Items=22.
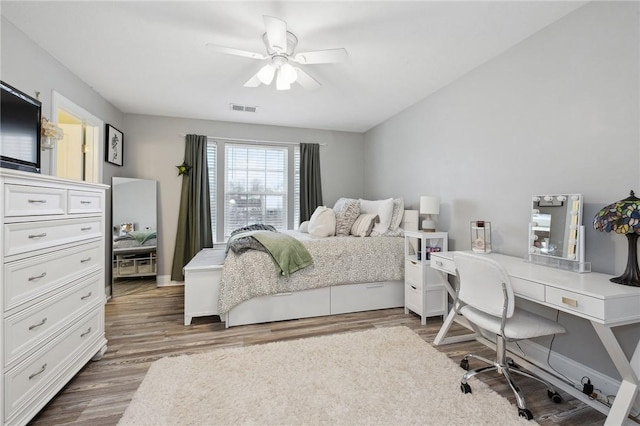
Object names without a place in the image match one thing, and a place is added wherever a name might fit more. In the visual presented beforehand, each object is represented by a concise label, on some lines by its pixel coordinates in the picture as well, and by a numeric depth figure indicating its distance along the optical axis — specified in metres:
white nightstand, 2.85
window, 4.50
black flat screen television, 1.66
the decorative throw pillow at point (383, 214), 3.50
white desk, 1.33
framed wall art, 3.58
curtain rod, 4.42
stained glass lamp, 1.42
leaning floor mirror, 3.76
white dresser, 1.32
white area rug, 1.56
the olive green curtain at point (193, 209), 4.20
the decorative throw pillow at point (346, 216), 3.56
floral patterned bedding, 2.71
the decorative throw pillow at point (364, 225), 3.46
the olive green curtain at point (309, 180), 4.76
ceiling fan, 1.95
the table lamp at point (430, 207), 3.04
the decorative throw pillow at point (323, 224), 3.46
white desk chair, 1.62
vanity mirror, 1.81
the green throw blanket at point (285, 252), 2.78
